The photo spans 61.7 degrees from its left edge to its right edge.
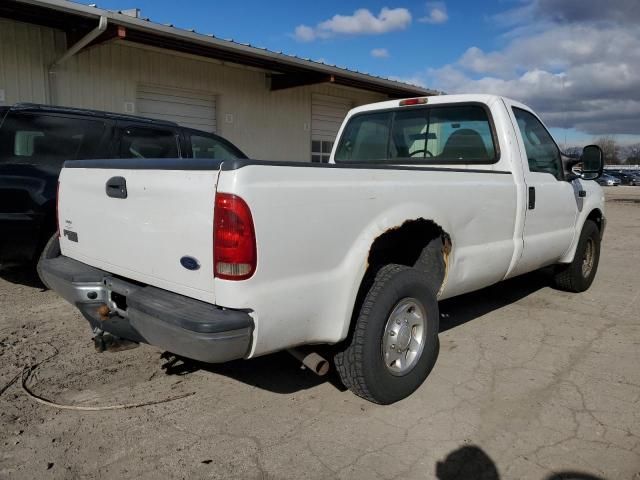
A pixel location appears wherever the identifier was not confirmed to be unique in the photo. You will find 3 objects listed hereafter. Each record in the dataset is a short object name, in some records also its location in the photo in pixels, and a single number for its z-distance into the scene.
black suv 4.90
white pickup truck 2.40
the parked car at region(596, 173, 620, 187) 51.34
